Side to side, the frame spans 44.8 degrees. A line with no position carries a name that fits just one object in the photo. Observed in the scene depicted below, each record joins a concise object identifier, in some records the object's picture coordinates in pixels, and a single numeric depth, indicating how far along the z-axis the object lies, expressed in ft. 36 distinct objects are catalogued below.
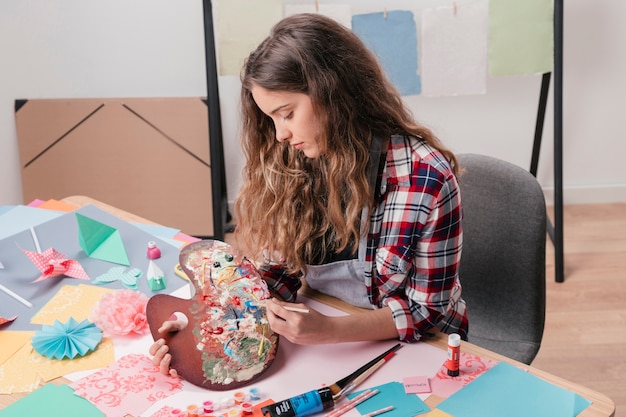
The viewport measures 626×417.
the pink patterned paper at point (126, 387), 4.21
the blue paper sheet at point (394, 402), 4.05
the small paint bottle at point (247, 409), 4.11
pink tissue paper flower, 4.88
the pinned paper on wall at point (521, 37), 9.08
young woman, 4.54
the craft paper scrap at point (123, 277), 5.38
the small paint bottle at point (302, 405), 4.05
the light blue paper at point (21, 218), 6.06
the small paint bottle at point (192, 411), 4.10
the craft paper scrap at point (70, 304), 5.05
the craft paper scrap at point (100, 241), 5.72
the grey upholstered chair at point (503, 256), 5.58
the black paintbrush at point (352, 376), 4.21
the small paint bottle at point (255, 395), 4.25
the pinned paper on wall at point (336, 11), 8.96
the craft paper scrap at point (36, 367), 4.44
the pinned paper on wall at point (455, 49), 9.17
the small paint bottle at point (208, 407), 4.15
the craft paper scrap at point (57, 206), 6.41
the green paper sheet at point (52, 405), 4.17
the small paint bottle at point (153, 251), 5.68
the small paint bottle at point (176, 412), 4.11
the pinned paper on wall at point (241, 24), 8.98
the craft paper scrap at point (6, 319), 4.95
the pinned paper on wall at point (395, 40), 9.12
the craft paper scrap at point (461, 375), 4.22
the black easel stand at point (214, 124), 9.33
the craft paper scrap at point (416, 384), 4.22
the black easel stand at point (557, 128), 9.14
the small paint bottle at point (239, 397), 4.22
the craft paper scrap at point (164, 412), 4.12
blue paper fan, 4.67
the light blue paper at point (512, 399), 4.01
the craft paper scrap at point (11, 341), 4.70
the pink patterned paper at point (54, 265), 5.49
